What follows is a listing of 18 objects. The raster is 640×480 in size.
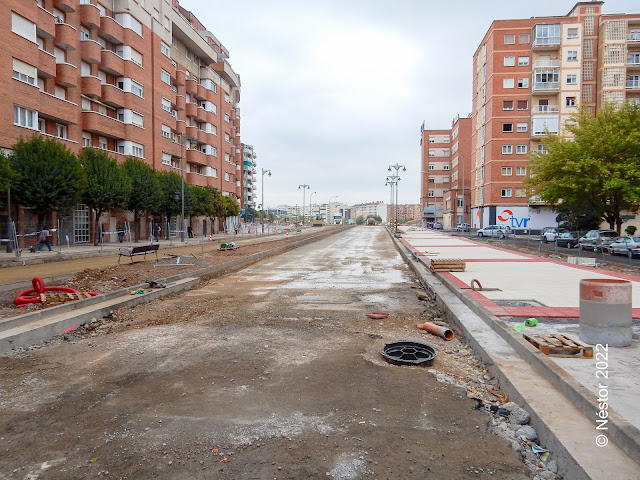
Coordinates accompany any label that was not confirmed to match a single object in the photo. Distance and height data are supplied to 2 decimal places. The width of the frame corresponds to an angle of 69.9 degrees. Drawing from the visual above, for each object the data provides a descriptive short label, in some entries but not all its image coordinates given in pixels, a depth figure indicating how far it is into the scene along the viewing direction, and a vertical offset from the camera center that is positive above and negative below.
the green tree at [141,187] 36.97 +2.76
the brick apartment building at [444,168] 94.81 +12.62
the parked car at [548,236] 40.53 -1.26
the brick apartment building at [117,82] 28.34 +11.54
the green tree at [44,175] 26.03 +2.61
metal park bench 17.50 -1.21
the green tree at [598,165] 28.56 +3.76
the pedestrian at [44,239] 25.64 -1.08
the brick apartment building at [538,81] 55.91 +18.14
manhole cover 5.98 -1.81
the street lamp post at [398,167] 60.62 +7.19
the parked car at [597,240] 26.97 -1.06
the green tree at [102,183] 31.38 +2.61
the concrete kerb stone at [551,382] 3.38 -1.66
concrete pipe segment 6.01 -1.19
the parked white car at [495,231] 51.27 -1.06
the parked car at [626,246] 23.45 -1.26
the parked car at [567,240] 32.84 -1.28
